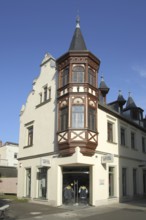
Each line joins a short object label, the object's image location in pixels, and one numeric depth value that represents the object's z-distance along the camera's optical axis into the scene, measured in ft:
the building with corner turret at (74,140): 64.80
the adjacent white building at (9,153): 169.58
